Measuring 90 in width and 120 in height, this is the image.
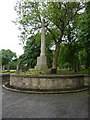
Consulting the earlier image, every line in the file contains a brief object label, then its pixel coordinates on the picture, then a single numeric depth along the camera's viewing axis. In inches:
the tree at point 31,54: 877.8
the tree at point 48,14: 484.6
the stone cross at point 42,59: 465.4
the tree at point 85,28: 366.3
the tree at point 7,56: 1666.6
